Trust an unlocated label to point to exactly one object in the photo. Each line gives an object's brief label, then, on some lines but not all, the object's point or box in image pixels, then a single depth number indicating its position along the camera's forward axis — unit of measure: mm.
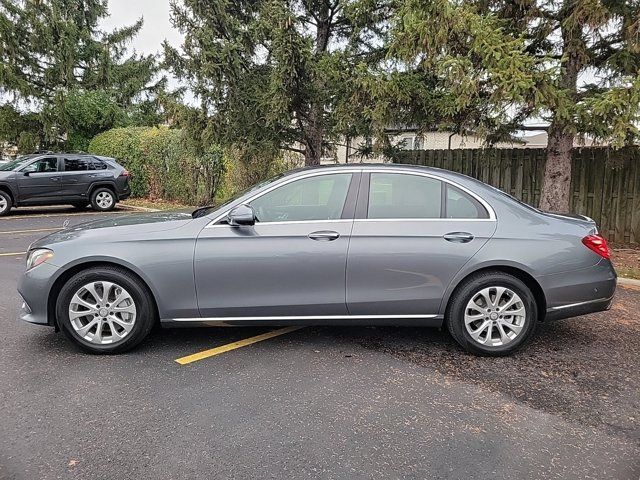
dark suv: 13312
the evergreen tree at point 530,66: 6570
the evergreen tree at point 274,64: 9453
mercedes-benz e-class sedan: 4051
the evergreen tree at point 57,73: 20234
